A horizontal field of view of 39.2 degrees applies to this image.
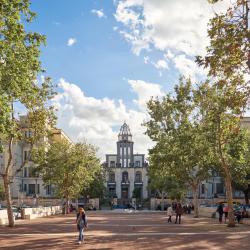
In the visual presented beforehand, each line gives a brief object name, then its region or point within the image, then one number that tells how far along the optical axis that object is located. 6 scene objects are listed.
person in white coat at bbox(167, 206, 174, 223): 28.00
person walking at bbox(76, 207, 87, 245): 15.21
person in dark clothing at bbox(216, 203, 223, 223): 26.97
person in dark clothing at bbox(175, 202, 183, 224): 27.06
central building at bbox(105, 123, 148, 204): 86.97
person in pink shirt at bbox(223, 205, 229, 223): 28.26
